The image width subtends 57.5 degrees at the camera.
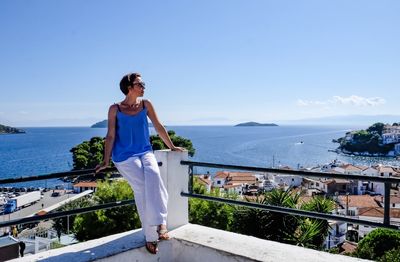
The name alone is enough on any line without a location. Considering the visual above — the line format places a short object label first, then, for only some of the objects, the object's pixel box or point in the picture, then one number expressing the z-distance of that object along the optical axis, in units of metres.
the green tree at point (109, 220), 14.94
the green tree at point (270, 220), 10.32
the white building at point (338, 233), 30.20
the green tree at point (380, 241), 15.70
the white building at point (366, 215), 32.13
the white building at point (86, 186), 42.86
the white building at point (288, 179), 68.91
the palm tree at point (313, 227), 9.93
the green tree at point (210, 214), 17.20
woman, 2.92
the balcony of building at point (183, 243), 2.85
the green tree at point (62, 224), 21.00
